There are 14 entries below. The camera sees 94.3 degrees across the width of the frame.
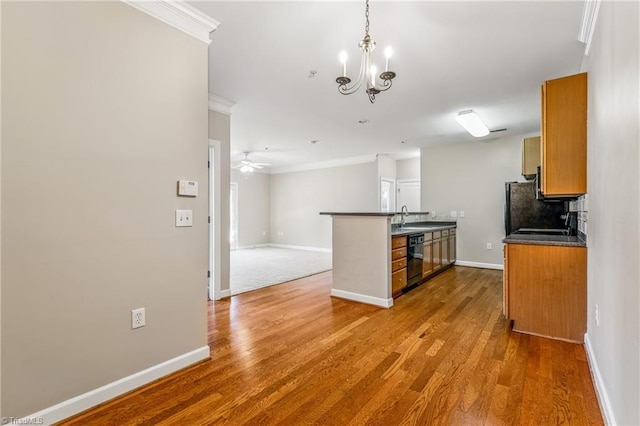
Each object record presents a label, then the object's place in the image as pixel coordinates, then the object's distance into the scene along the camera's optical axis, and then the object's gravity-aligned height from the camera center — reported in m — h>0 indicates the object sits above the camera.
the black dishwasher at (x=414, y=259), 3.97 -0.64
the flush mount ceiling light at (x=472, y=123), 4.05 +1.30
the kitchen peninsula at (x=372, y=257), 3.39 -0.56
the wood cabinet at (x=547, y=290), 2.41 -0.66
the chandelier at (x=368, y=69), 1.95 +1.03
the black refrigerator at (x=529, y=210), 4.29 +0.04
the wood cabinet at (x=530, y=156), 3.62 +0.70
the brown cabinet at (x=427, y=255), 4.43 -0.65
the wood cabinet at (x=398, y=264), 3.54 -0.64
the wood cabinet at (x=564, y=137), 2.30 +0.60
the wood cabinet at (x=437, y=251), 4.83 -0.64
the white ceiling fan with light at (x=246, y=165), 6.86 +1.12
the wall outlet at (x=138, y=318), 1.84 -0.66
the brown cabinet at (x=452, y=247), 5.64 -0.66
